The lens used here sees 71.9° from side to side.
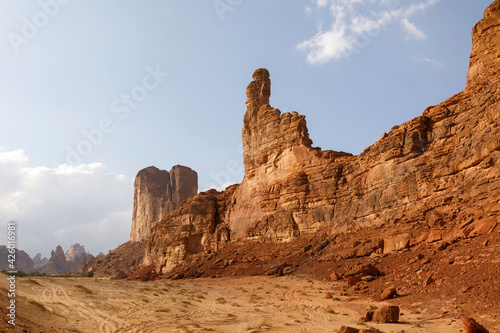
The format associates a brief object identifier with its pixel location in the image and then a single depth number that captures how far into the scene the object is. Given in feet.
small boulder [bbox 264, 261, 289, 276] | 100.43
